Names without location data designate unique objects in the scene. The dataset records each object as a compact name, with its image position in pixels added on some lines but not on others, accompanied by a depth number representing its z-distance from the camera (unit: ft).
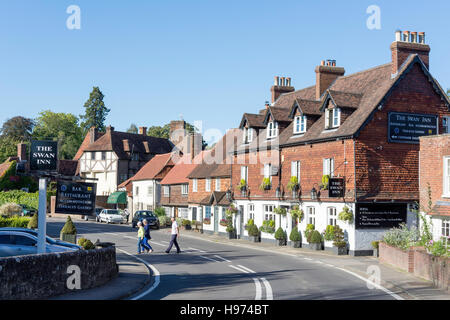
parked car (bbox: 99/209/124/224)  203.62
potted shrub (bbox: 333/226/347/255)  96.48
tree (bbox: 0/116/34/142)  364.17
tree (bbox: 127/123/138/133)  519.07
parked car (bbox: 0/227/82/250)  73.20
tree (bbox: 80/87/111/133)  396.57
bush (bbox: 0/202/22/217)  159.74
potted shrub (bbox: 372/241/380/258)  93.76
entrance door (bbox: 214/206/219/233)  152.25
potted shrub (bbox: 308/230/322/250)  102.44
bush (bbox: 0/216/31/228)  126.72
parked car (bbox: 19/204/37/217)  185.65
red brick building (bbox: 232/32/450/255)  96.99
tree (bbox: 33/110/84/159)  379.55
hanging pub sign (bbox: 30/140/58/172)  52.31
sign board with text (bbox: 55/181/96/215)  55.47
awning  238.62
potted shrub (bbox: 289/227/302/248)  109.09
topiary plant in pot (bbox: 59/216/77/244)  101.50
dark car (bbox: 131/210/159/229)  169.64
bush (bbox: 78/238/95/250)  68.46
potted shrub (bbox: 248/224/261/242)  125.26
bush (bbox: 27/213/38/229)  122.21
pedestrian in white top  94.58
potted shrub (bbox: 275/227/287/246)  113.91
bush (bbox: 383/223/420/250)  79.35
